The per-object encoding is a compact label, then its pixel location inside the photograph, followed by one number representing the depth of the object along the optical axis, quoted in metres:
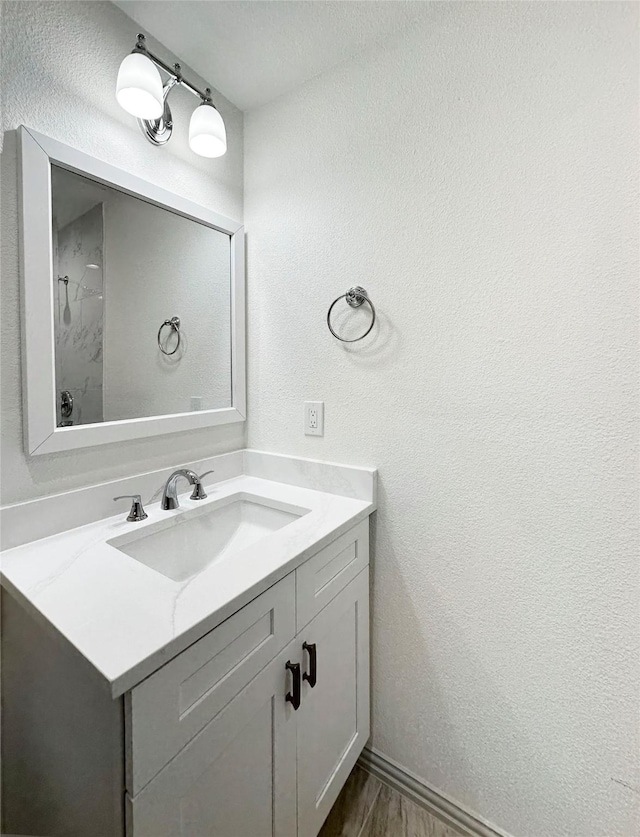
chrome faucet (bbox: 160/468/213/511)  1.14
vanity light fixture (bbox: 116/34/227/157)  0.96
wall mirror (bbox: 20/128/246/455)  0.93
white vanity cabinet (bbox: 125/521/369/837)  0.60
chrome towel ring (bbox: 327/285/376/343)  1.21
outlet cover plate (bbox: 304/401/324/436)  1.34
